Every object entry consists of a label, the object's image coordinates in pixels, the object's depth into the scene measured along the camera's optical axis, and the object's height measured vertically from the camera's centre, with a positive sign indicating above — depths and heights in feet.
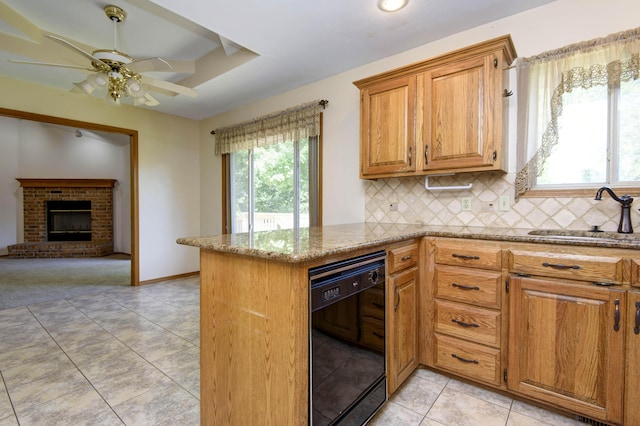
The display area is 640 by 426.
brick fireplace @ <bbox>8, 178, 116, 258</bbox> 22.39 -0.78
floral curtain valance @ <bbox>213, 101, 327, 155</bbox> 10.73 +3.24
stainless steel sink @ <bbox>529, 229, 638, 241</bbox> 5.43 -0.52
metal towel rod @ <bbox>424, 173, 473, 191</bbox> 7.61 +0.54
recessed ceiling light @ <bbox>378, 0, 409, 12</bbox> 6.56 +4.57
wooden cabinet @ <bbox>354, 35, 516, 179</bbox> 6.39 +2.25
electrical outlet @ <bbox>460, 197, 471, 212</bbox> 7.68 +0.10
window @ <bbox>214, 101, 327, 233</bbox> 10.92 +1.63
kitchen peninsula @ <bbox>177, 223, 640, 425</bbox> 3.61 -1.40
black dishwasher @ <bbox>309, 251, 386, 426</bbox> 3.82 -1.95
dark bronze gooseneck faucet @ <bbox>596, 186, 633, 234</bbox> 5.60 -0.14
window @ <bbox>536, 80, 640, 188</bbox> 6.04 +1.46
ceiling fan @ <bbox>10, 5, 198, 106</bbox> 7.10 +3.54
